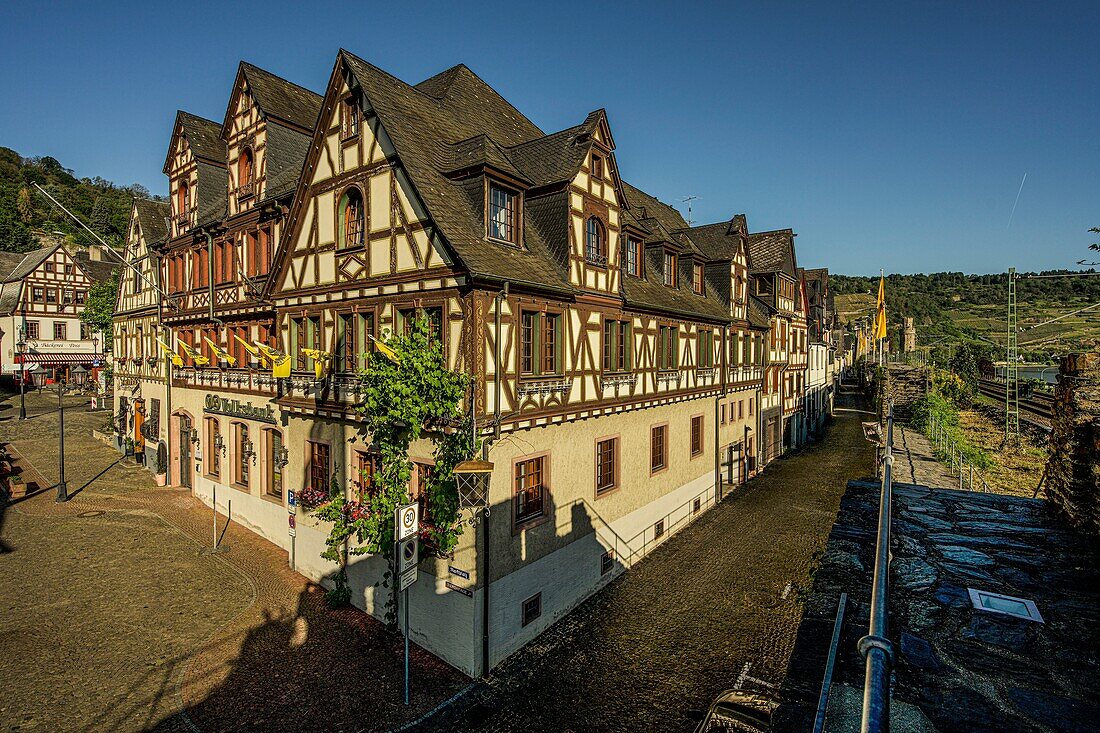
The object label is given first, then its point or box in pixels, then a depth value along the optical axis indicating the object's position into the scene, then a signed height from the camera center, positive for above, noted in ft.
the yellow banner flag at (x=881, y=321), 152.25 +8.02
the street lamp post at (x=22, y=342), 154.97 +3.05
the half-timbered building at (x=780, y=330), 102.83 +3.89
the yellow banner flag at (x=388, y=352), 37.09 -0.04
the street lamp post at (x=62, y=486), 69.36 -16.87
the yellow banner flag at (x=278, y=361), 45.53 -0.76
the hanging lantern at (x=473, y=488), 37.22 -9.32
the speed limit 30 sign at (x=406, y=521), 33.58 -10.61
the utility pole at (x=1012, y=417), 80.51 -13.76
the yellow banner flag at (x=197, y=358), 59.31 -0.61
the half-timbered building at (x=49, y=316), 161.58 +11.20
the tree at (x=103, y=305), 142.72 +12.56
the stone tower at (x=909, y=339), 294.17 +5.52
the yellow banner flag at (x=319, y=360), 44.98 -0.69
